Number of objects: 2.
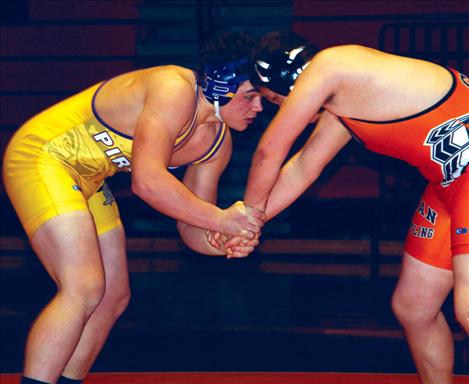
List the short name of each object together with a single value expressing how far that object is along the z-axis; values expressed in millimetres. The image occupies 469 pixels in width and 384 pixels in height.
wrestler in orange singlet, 5738
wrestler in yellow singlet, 6273
